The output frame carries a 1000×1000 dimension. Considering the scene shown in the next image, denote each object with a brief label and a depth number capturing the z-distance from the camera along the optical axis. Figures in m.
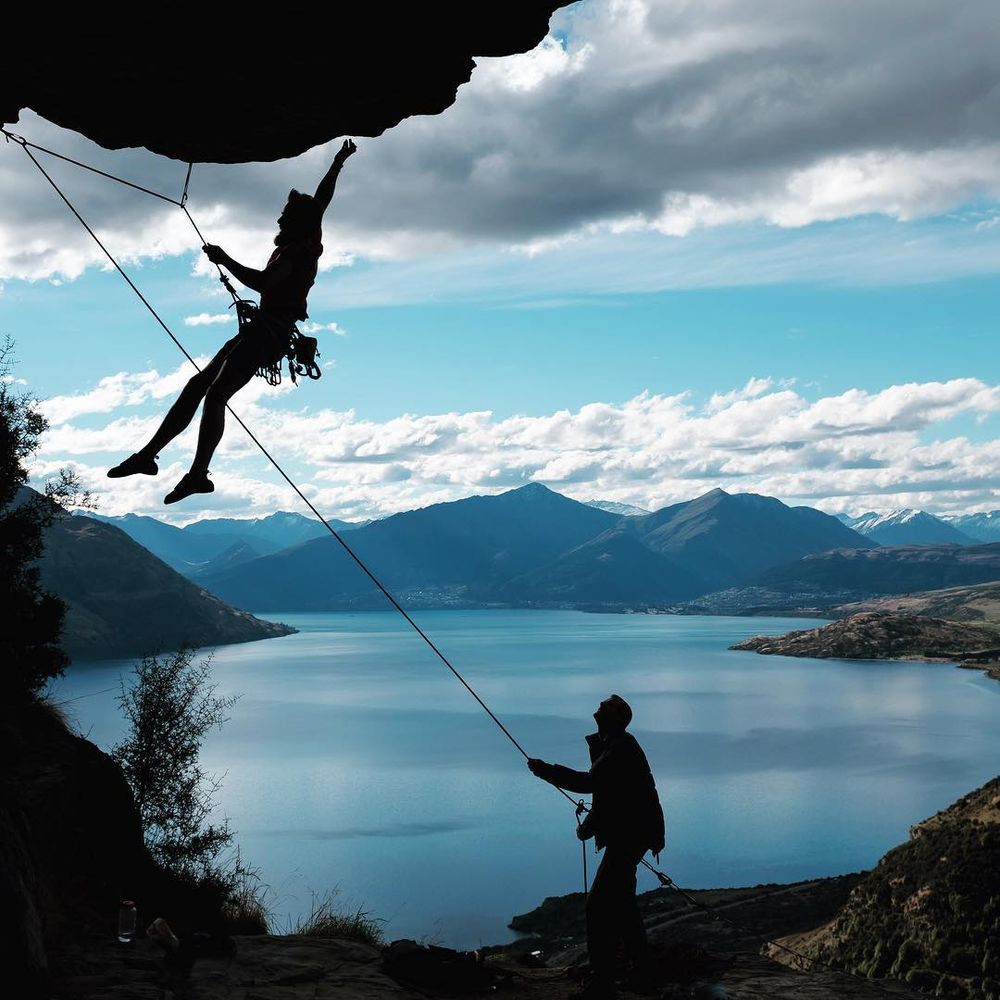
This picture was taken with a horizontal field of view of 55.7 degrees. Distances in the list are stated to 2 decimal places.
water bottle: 9.05
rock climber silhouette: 8.20
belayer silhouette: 8.27
